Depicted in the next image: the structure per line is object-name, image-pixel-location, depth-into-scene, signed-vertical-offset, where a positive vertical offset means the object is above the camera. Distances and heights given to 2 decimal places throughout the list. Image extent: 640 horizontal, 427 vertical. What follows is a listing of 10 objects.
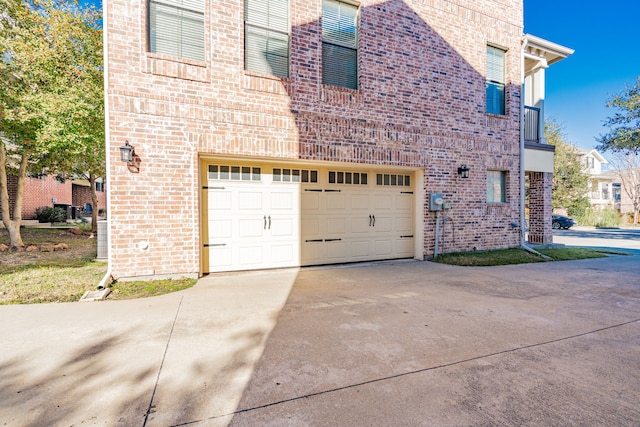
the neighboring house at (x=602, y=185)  33.03 +2.54
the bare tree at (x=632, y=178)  24.55 +2.42
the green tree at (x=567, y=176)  22.02 +2.26
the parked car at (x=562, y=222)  20.34 -0.87
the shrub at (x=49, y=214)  16.75 -0.18
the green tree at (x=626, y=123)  13.84 +3.87
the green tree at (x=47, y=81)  7.16 +3.13
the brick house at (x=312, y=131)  5.25 +1.58
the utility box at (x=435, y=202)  7.63 +0.17
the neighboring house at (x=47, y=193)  16.37 +1.05
